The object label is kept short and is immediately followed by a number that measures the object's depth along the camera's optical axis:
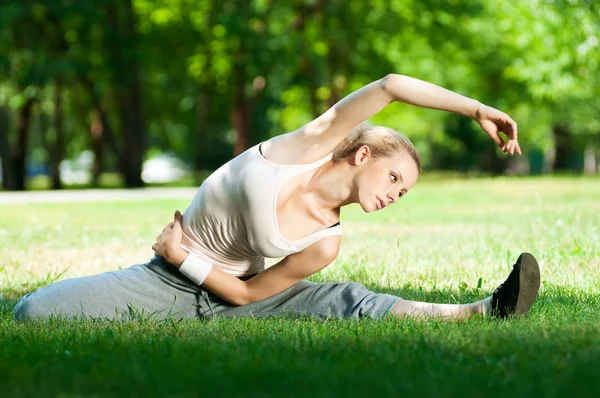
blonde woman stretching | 4.88
